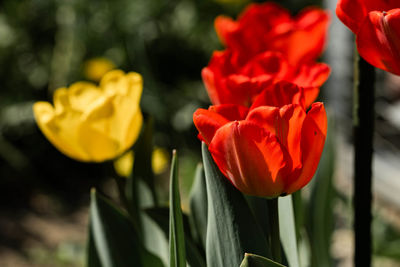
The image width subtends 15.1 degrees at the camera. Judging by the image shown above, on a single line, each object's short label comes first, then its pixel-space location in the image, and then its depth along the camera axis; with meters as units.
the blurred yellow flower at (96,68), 3.37
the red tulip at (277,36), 0.91
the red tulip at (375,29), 0.74
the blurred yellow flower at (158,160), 1.61
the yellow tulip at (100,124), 0.88
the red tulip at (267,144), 0.75
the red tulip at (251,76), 0.81
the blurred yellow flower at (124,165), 1.46
